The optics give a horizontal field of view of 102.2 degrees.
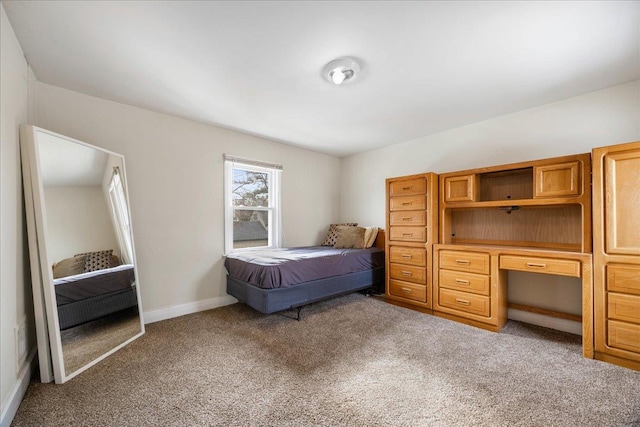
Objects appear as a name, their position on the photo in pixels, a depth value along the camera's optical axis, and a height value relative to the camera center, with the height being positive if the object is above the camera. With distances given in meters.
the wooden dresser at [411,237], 3.01 -0.42
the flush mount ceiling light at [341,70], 1.92 +1.05
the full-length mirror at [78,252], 1.79 -0.29
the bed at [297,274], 2.62 -0.78
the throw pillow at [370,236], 3.90 -0.48
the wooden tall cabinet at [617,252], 1.89 -0.44
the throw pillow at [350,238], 3.87 -0.50
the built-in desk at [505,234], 2.18 -0.39
